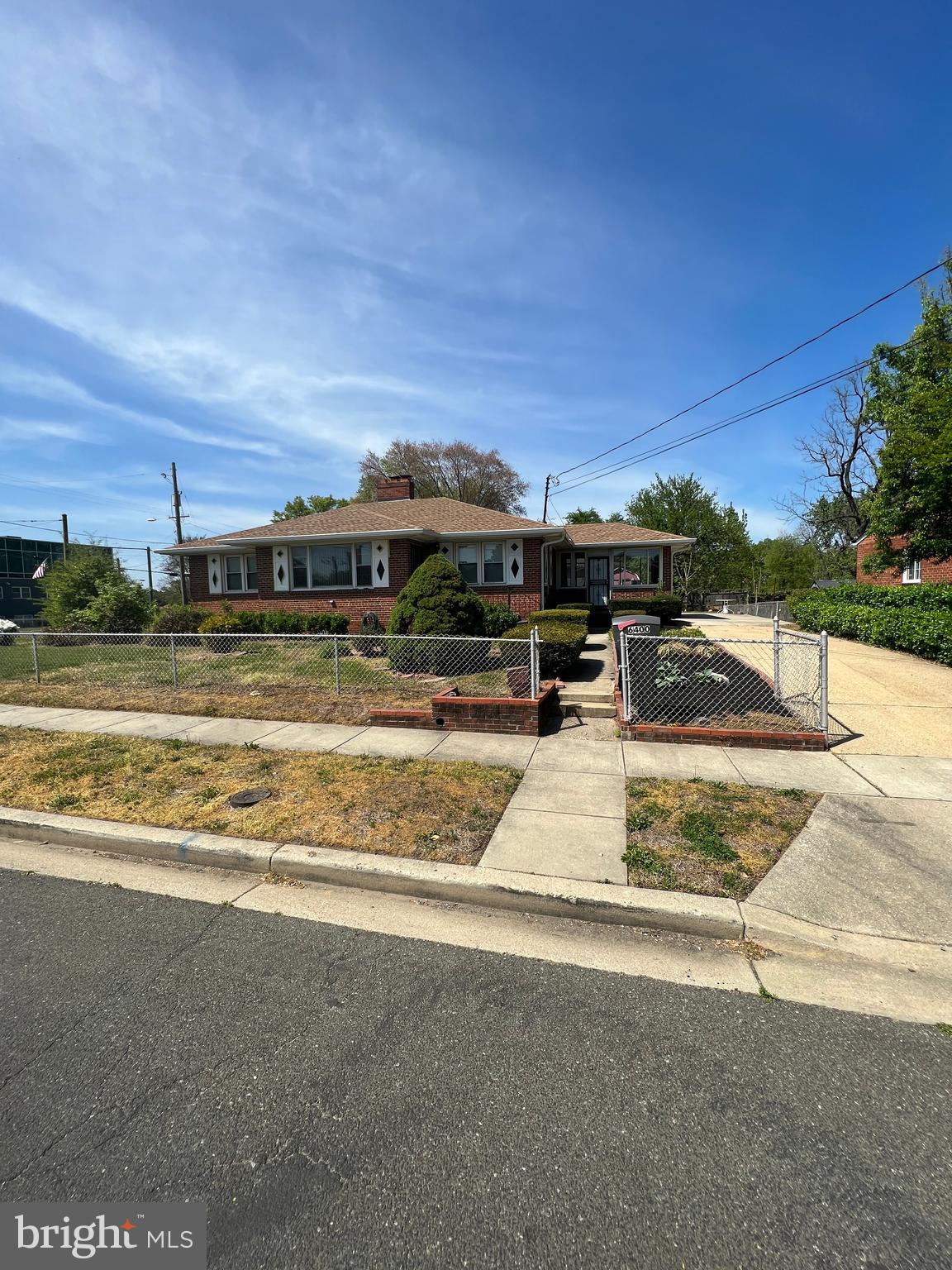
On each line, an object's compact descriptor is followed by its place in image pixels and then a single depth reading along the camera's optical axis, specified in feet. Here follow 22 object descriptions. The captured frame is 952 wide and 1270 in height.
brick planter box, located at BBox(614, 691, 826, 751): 19.99
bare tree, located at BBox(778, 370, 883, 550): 102.22
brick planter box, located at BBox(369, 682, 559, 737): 22.39
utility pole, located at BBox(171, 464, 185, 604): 106.01
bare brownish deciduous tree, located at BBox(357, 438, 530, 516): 155.43
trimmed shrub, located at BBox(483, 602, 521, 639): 47.60
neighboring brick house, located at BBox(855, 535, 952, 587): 61.16
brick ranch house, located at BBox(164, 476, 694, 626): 55.36
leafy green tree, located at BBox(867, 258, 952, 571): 43.04
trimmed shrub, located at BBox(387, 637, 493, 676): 32.65
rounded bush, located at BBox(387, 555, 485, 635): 36.17
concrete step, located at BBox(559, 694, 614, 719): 25.08
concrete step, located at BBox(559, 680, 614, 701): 26.32
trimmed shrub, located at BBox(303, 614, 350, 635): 54.03
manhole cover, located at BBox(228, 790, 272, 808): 15.79
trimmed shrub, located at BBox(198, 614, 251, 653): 52.70
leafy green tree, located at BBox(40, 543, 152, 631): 58.90
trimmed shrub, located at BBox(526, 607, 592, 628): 47.03
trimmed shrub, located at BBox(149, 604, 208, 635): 53.26
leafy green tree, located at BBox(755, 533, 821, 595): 154.20
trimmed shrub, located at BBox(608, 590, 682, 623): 62.44
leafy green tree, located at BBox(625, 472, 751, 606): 119.96
